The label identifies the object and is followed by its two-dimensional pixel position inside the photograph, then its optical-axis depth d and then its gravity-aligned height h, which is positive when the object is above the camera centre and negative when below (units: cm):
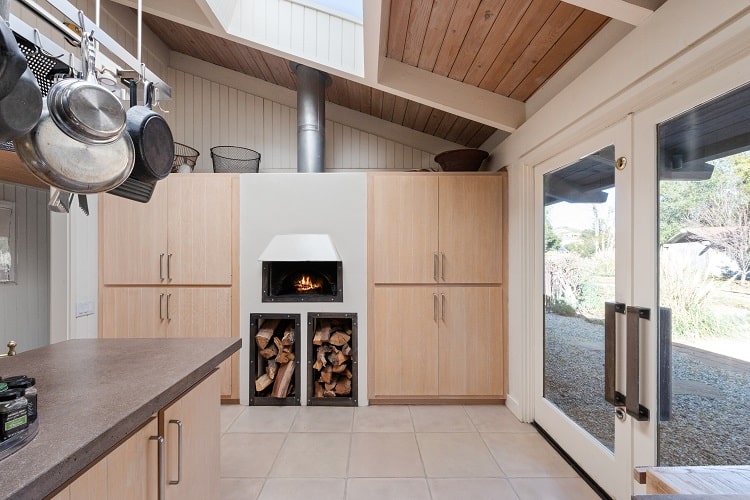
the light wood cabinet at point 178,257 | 298 -4
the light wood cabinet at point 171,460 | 88 -65
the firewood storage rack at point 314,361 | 301 -96
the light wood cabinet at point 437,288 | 300 -31
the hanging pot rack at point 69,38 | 99 +69
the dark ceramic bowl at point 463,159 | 311 +84
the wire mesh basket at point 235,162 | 315 +83
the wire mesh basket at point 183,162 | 308 +84
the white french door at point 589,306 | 171 -31
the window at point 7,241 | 304 +10
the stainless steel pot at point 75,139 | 99 +35
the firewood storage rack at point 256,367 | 301 -99
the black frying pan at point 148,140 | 129 +44
